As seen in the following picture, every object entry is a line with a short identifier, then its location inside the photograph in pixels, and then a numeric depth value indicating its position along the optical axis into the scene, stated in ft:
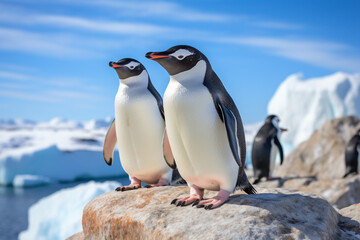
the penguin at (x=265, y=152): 20.71
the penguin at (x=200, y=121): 7.58
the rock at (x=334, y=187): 17.57
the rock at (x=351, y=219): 8.46
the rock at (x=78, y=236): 10.76
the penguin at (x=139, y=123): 9.68
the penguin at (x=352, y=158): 23.44
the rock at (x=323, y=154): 26.22
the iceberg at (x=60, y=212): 28.02
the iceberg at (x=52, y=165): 63.77
